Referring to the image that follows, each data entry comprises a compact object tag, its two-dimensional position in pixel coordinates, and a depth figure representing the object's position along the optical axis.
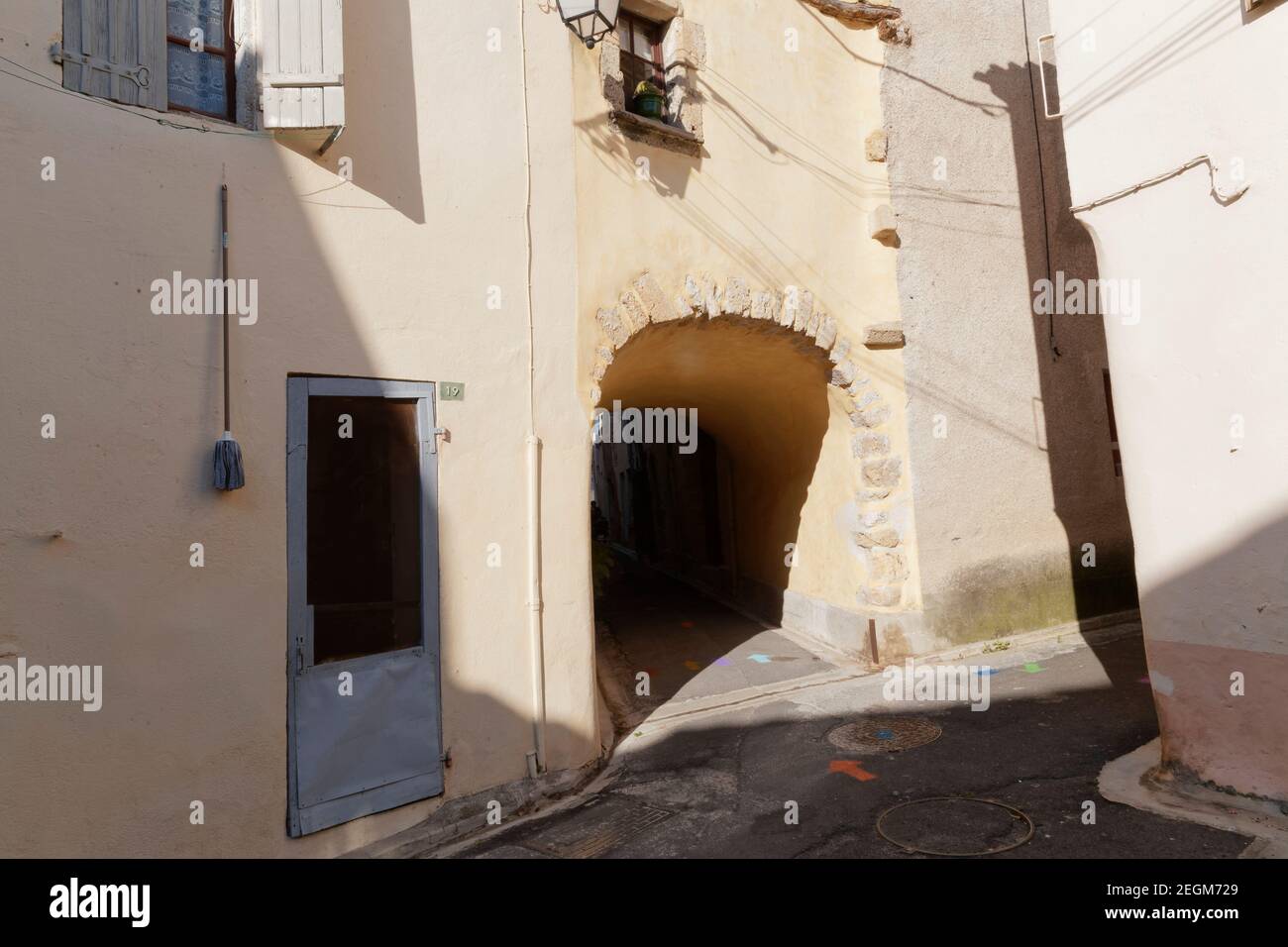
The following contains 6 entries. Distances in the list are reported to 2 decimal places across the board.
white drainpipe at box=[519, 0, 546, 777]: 5.35
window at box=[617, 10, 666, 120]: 7.03
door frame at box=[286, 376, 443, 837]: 4.41
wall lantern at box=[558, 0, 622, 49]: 5.60
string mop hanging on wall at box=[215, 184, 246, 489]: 4.17
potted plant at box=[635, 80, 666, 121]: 6.67
